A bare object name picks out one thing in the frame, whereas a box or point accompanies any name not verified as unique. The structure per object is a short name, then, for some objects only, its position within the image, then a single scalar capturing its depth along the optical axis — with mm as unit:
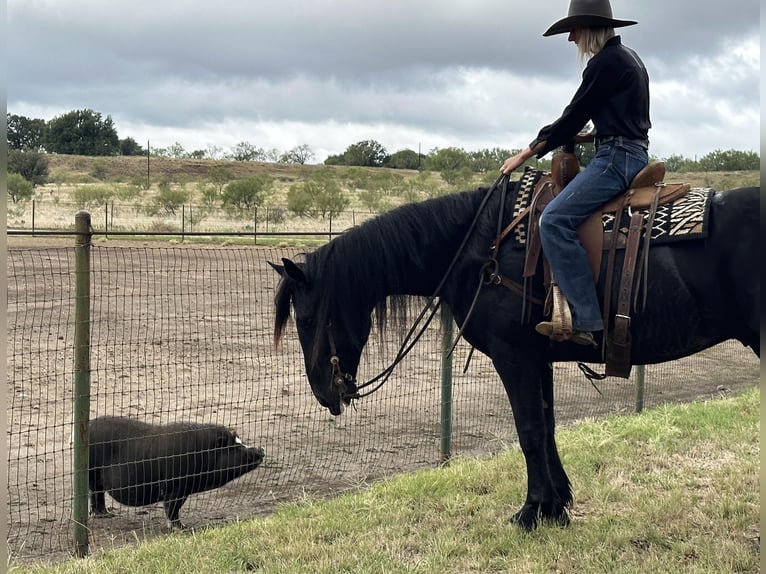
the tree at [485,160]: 53975
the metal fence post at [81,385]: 4660
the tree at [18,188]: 36228
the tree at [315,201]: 37312
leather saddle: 3850
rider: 3834
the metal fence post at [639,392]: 7941
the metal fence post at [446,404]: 6445
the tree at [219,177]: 51419
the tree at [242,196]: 39219
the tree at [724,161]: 38291
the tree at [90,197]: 38844
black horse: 3811
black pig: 5328
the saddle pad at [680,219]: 3770
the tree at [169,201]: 37094
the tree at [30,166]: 47081
